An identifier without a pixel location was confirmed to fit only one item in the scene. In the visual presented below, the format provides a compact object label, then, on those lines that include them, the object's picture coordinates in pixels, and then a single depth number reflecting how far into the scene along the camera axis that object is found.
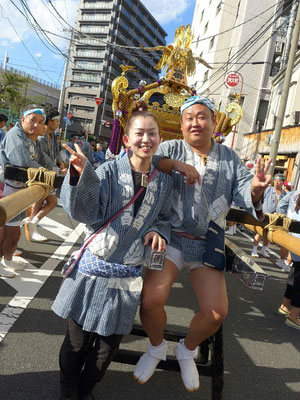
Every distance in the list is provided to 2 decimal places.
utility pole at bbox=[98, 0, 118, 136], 55.86
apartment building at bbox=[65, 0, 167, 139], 56.28
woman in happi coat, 1.65
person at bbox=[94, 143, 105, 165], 12.24
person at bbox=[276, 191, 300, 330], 3.61
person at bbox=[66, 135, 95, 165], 3.80
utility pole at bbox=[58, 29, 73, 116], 22.48
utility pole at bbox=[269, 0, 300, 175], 9.03
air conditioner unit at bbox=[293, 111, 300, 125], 12.37
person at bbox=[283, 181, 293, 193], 7.59
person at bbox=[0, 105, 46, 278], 3.13
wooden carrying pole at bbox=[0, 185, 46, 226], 1.34
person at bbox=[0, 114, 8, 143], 6.95
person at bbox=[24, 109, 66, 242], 4.33
